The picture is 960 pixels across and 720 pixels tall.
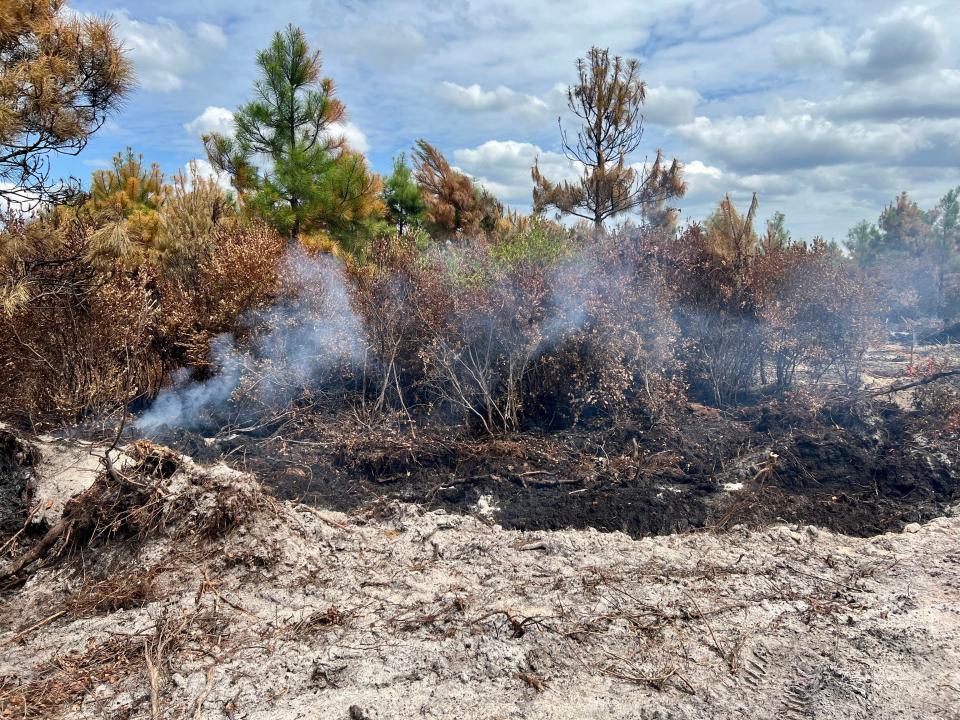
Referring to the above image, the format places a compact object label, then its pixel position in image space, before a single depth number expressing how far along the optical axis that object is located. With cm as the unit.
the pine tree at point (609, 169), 1204
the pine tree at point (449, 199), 1598
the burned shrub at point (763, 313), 856
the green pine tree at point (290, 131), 1147
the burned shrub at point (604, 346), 754
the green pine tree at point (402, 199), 1691
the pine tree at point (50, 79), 652
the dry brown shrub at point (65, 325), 612
